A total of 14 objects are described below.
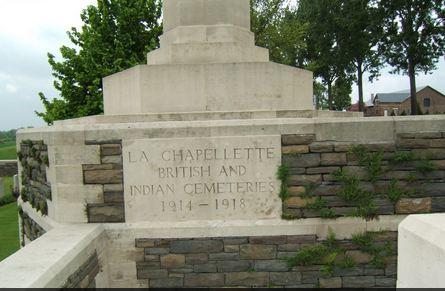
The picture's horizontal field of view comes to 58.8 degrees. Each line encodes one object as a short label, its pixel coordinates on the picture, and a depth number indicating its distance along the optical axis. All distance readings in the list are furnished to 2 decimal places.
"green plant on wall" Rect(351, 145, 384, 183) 3.91
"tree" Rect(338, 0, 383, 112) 21.58
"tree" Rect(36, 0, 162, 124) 11.58
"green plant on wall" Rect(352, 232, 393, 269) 3.92
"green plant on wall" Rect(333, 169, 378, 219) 3.90
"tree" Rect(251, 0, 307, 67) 17.00
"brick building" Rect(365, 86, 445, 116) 54.97
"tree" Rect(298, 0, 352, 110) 24.45
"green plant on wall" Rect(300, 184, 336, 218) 3.92
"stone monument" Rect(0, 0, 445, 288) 3.93
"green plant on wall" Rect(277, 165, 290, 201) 3.92
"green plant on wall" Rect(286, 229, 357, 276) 3.90
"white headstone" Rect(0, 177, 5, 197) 13.57
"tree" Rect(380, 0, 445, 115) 20.12
